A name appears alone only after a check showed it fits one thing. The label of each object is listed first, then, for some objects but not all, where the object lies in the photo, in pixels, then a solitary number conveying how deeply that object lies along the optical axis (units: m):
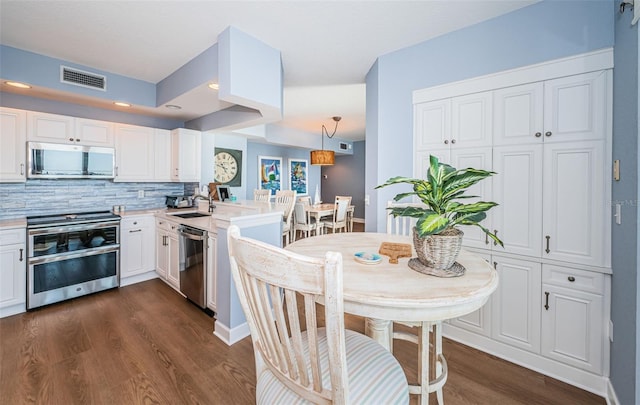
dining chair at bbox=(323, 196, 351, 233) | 5.45
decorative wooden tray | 1.28
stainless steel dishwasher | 2.49
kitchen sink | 3.27
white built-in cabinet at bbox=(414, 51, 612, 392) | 1.62
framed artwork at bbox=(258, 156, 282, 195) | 6.39
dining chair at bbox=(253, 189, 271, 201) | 5.00
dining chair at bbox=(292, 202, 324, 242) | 5.36
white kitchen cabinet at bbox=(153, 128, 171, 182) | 3.69
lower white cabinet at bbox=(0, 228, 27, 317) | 2.42
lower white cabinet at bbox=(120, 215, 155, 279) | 3.17
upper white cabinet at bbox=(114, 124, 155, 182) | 3.35
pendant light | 5.30
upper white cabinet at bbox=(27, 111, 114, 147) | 2.74
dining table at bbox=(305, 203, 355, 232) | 5.34
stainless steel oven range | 2.56
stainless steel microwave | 2.73
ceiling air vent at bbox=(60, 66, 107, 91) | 2.69
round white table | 0.87
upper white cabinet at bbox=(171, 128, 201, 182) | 3.75
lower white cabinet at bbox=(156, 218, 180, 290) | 2.96
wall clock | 5.09
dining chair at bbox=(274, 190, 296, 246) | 4.69
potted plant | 1.05
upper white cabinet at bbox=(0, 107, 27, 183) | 2.58
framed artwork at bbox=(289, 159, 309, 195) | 7.19
